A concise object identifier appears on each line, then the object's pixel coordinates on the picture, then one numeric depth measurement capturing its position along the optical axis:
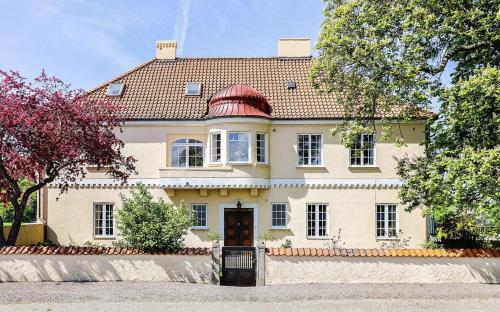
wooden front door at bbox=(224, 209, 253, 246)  25.44
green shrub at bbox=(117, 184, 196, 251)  16.72
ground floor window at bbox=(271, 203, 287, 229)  25.41
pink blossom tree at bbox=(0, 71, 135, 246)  16.53
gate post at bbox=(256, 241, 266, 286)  16.31
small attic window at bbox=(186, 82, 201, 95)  27.44
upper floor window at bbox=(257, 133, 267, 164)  25.19
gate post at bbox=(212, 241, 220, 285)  16.44
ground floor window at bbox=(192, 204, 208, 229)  25.39
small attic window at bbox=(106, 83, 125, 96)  27.42
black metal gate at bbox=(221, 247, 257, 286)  16.56
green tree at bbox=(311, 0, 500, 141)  17.44
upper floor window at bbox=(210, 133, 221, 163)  25.14
